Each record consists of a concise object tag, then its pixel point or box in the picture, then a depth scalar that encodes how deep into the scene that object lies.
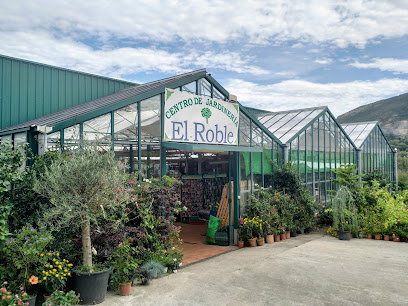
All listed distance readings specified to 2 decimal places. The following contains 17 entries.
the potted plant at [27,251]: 4.76
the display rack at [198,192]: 13.88
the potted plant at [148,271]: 6.22
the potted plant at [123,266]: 5.70
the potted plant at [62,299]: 4.84
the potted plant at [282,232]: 10.40
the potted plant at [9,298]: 4.34
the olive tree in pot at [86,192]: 4.96
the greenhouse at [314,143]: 12.65
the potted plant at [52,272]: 4.95
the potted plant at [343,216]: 10.64
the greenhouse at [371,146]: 17.09
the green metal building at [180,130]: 6.93
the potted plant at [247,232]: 9.49
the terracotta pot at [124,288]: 5.66
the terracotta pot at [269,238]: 9.98
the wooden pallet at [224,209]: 10.16
